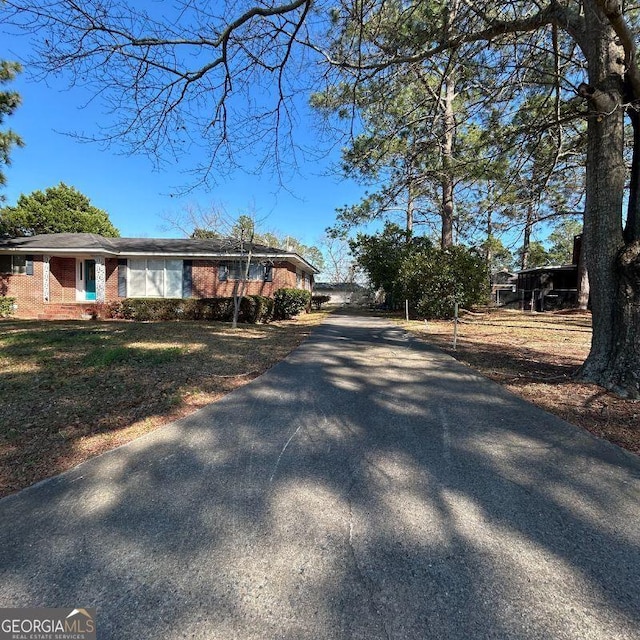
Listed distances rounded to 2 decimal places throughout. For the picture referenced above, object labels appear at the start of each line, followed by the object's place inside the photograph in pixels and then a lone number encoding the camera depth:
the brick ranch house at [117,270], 15.12
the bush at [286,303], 16.30
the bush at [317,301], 29.26
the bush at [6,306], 14.40
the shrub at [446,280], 14.95
